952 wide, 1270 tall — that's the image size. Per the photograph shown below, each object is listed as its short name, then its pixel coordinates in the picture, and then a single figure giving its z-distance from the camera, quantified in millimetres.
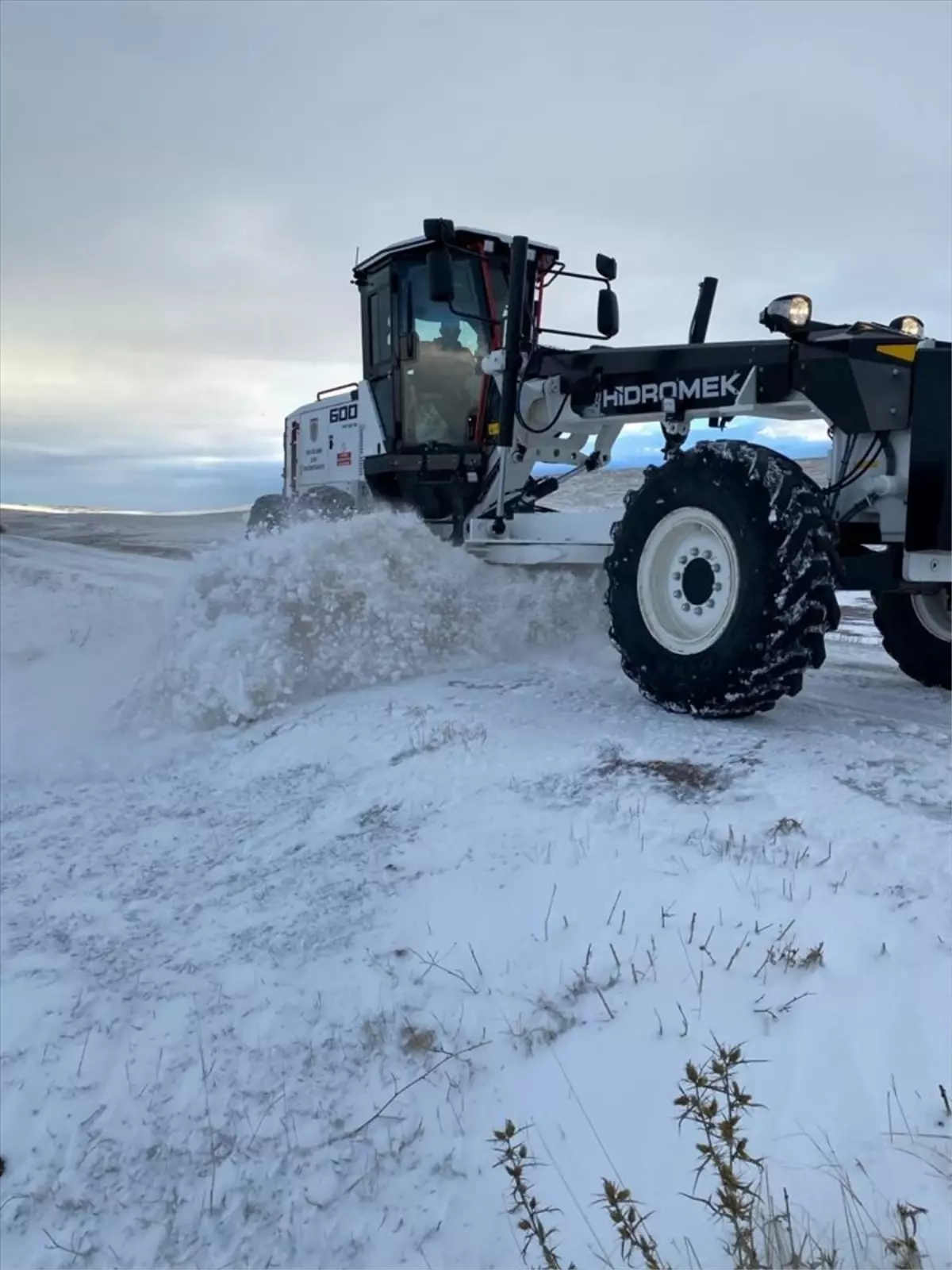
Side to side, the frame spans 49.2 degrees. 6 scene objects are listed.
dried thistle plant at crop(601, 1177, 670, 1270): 1707
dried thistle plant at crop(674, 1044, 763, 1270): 1775
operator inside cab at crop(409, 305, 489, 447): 8562
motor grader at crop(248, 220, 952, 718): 4621
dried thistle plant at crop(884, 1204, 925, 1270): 1827
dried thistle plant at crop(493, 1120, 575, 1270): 1822
